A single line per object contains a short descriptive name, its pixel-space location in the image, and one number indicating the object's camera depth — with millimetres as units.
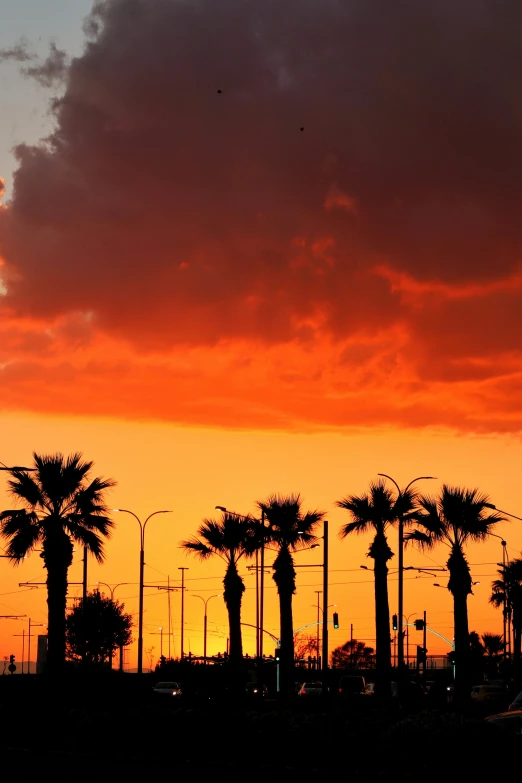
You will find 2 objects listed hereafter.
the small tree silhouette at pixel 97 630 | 104812
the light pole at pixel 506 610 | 106962
